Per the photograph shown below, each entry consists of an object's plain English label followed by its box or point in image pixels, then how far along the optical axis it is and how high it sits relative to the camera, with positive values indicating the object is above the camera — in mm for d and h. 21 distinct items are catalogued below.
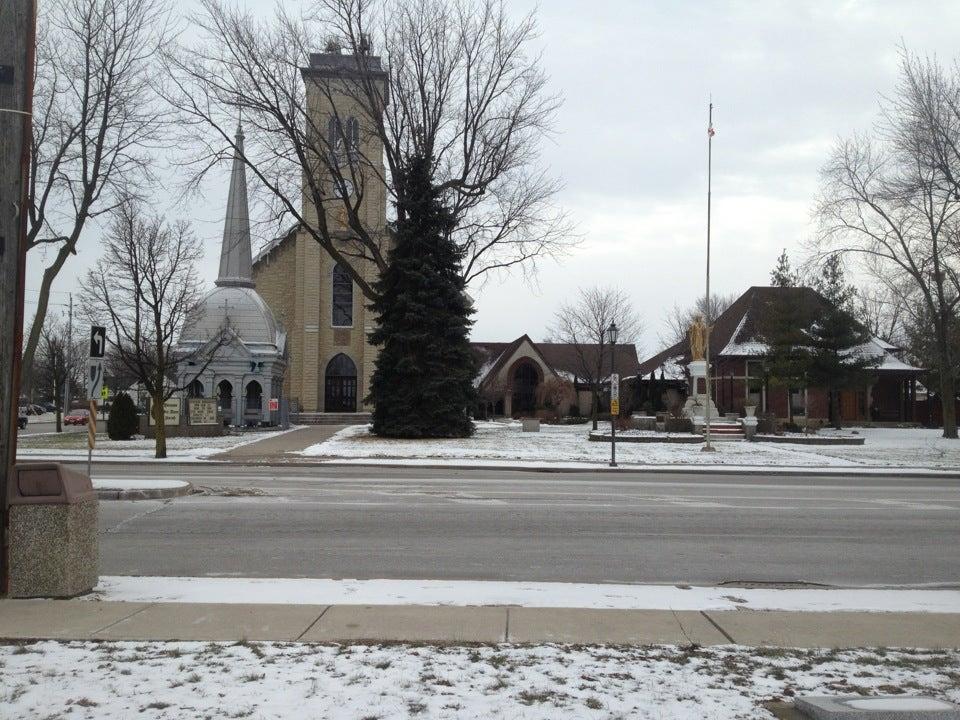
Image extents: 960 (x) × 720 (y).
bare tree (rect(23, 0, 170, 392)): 27016 +8026
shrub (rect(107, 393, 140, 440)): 36156 -883
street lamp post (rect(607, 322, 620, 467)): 24959 -45
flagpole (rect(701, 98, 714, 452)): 31466 +7883
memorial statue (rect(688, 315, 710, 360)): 41844 +2624
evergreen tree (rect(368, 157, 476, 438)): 34781 +2520
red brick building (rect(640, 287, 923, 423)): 52469 +852
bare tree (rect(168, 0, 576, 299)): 35812 +11345
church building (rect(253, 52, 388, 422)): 52969 +4040
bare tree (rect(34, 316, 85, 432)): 53812 +2350
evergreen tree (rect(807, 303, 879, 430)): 43719 +2168
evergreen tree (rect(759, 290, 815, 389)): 43719 +2747
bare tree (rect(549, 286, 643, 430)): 61522 +3999
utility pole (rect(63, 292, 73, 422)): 59816 +2836
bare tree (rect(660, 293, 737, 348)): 90562 +9130
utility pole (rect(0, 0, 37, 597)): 7828 +1692
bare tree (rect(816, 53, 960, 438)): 32656 +7605
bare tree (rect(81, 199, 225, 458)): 28359 +3591
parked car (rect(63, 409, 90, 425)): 68500 -1777
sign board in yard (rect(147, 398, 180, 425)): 37094 -664
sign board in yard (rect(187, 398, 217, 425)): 37969 -633
